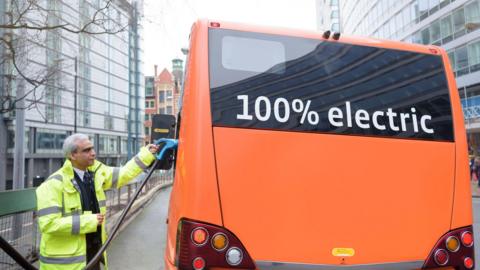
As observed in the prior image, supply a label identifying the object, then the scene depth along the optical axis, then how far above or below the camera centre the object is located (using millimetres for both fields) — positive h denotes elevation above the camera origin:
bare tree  7195 +2264
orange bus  2898 -115
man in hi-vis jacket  3127 -504
